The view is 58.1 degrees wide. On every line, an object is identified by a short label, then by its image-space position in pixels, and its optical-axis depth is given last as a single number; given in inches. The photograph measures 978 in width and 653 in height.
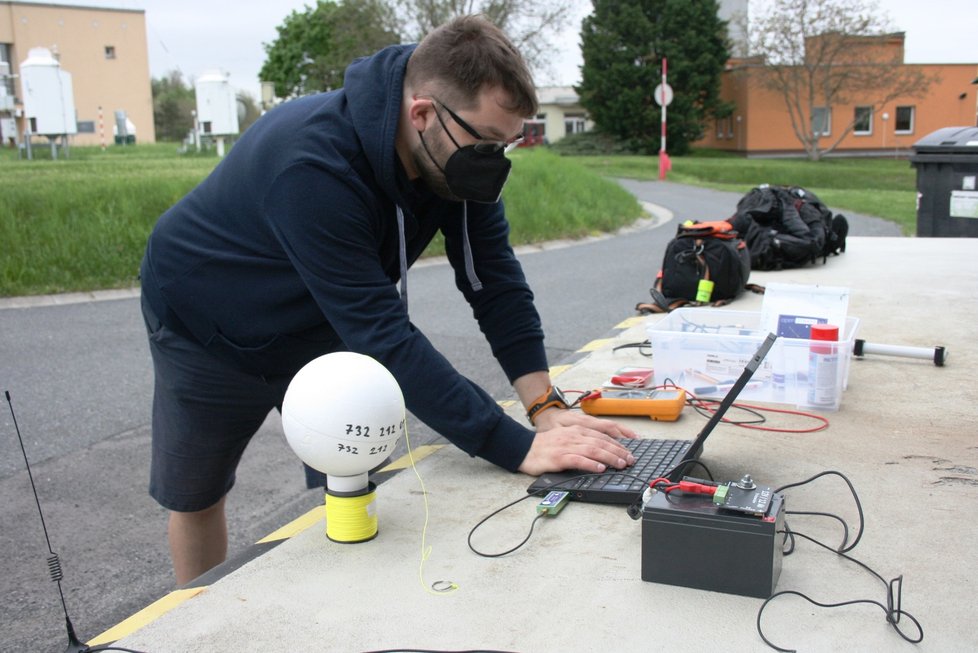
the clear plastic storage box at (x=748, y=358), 117.0
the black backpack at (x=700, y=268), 214.5
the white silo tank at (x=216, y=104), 862.5
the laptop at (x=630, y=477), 84.2
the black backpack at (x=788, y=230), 252.1
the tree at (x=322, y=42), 1320.1
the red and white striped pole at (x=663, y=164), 1034.7
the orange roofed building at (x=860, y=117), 1670.8
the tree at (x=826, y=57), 1438.2
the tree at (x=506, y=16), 1266.0
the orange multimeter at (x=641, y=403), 113.6
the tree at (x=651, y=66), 1603.1
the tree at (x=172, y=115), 2174.0
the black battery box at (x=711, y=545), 65.7
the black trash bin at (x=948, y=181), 328.2
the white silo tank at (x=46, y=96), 815.1
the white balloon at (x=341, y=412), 70.3
